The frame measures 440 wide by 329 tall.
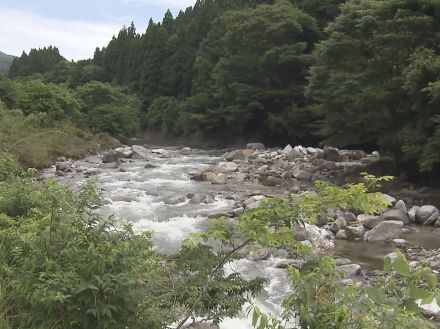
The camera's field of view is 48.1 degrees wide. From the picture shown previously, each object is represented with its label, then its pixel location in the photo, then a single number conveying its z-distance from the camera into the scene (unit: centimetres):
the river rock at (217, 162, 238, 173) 2017
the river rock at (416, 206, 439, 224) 1162
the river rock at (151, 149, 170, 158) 2774
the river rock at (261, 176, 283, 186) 1725
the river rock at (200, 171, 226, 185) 1741
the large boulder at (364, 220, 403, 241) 1021
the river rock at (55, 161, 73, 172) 1947
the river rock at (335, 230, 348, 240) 1040
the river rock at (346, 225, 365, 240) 1046
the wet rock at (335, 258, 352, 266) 834
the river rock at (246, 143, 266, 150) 3094
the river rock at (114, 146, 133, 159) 2503
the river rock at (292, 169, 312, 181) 1875
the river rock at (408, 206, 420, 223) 1180
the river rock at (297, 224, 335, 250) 951
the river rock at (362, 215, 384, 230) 1109
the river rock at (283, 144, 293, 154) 2572
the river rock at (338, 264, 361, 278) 776
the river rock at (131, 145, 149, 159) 2581
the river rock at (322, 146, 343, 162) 2258
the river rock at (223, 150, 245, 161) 2509
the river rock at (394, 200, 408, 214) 1218
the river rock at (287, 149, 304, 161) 2384
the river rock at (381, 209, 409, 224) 1161
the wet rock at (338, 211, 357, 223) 1158
